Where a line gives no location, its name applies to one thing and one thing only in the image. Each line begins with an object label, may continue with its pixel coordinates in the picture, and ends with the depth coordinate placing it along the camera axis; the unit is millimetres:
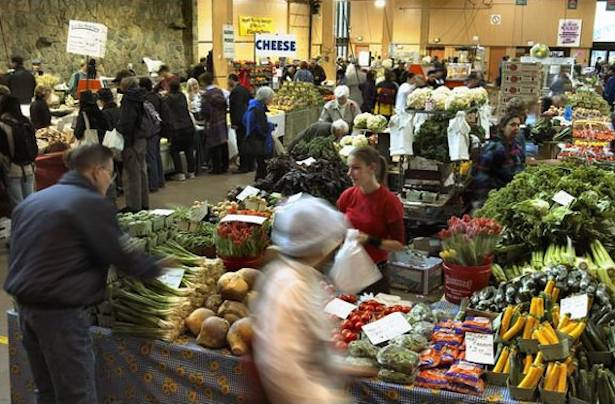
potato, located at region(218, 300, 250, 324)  3738
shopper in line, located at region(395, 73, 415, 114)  11602
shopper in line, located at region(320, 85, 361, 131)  9938
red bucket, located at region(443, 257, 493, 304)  4109
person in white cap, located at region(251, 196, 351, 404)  2117
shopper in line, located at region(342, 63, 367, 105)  14773
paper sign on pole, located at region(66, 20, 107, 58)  9297
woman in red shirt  4332
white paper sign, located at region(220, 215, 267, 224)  4480
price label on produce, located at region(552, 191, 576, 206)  4863
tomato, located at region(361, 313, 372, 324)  3715
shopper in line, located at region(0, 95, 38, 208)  7047
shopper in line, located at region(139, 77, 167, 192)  9852
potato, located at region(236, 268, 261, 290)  4031
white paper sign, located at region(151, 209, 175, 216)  4570
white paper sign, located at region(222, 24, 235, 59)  14234
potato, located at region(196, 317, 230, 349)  3582
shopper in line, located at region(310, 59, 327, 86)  18562
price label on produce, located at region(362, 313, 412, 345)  3516
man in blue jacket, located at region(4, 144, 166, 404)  3090
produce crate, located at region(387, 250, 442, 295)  5113
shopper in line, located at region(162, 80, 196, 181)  10297
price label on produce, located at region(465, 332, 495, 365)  3283
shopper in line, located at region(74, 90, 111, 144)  8039
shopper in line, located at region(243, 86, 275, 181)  10398
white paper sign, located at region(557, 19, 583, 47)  25578
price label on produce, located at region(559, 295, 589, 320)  3398
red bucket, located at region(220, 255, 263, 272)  4387
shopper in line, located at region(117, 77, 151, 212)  8469
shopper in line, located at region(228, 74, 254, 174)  11570
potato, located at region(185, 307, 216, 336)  3738
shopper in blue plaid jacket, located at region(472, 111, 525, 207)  6328
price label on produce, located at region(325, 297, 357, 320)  3807
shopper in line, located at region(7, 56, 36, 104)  11703
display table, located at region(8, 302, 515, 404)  3504
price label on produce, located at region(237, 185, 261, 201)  5573
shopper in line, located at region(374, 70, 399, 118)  13750
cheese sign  15094
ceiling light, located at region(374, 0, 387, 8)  26639
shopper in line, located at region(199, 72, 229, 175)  11000
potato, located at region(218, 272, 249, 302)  3945
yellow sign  16953
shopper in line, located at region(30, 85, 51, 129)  8953
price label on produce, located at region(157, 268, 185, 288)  3900
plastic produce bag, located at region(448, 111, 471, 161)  6984
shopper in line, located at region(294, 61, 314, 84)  16203
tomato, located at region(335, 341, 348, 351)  3467
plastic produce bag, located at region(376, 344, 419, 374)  3213
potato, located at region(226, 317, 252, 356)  3500
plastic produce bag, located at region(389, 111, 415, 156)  7258
